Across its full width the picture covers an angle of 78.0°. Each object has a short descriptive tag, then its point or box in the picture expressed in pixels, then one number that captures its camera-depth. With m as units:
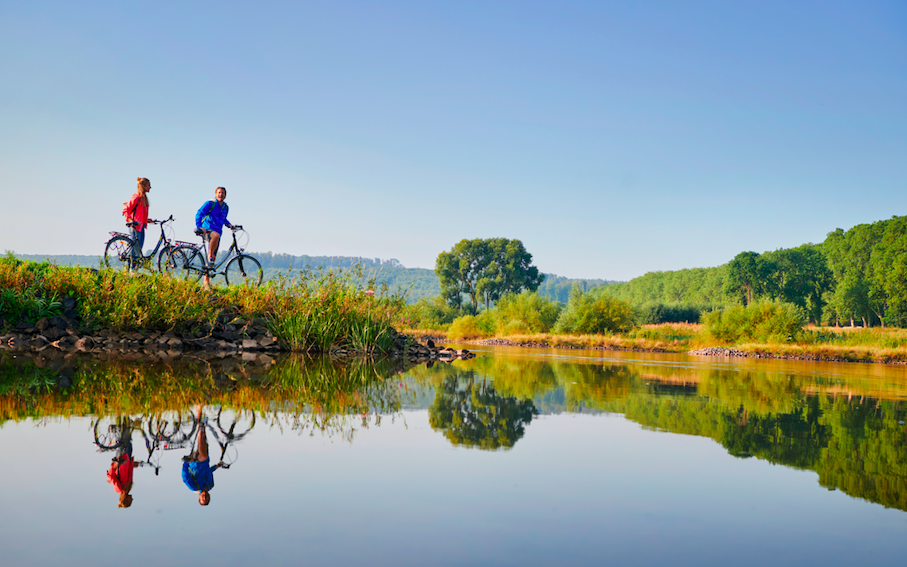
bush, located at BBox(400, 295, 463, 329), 12.61
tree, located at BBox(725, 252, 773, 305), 71.56
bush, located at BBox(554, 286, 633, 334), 38.06
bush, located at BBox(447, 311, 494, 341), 47.75
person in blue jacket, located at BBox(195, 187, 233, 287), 11.24
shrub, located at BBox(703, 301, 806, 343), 29.95
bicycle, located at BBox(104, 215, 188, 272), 11.06
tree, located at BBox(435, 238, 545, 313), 73.12
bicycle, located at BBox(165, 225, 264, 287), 11.45
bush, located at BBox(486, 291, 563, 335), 43.09
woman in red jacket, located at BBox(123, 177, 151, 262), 10.98
